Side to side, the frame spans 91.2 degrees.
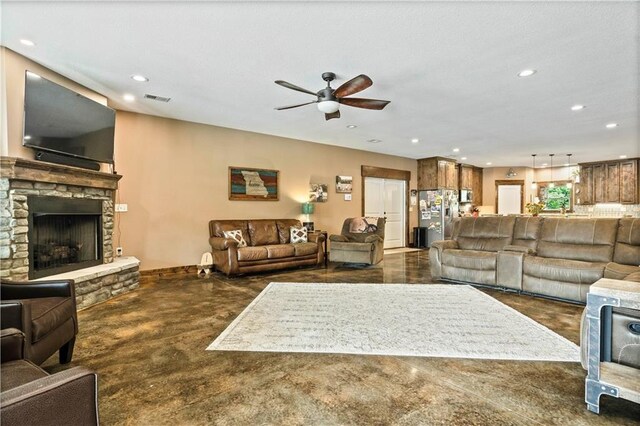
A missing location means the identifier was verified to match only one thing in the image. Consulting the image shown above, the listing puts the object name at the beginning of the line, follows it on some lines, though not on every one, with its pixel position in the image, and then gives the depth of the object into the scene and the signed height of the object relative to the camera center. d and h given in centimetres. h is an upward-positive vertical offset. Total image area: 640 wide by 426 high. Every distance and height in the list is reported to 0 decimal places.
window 1058 +56
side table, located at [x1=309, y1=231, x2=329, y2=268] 633 -59
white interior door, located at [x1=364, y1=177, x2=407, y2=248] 849 +25
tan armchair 599 -65
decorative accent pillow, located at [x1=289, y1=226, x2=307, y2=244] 620 -45
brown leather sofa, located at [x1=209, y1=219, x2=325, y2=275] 520 -62
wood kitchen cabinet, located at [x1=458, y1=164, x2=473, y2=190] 1028 +119
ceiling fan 320 +129
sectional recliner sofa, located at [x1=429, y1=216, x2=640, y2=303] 373 -57
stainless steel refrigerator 897 +2
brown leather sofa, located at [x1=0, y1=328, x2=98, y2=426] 95 -60
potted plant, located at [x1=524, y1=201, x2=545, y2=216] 837 +12
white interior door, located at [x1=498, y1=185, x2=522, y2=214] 1100 +47
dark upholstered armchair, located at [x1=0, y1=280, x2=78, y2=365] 178 -63
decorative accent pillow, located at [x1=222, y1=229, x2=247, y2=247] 556 -40
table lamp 682 +5
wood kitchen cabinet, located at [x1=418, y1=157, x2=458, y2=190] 897 +116
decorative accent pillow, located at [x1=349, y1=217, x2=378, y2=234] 655 -26
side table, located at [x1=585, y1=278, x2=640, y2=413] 166 -78
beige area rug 252 -109
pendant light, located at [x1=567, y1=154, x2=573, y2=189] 957 +127
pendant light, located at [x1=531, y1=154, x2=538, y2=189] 1077 +102
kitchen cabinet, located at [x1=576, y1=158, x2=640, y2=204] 873 +86
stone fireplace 315 -17
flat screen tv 331 +109
